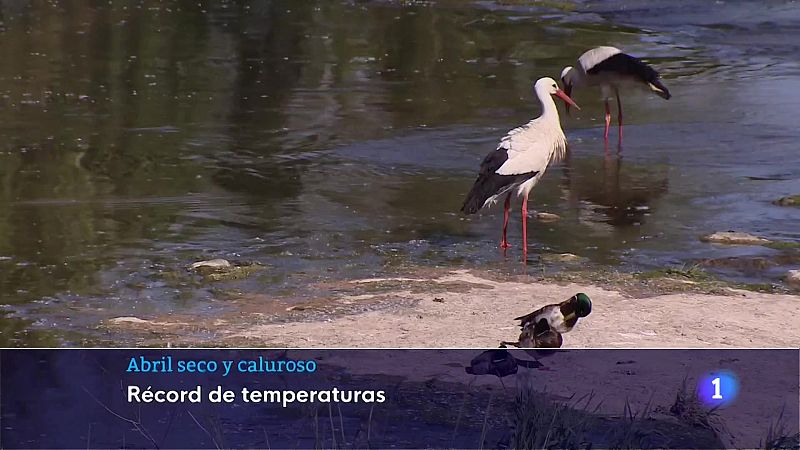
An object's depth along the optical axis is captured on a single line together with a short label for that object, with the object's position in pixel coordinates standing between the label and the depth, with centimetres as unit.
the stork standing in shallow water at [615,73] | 2681
